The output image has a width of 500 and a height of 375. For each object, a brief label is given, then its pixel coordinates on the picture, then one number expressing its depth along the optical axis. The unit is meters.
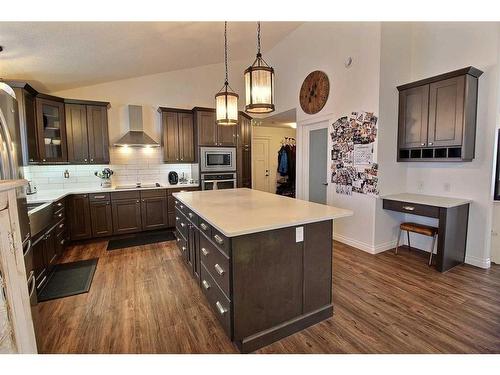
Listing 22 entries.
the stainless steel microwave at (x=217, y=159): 4.94
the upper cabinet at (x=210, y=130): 4.91
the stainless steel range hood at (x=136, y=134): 4.52
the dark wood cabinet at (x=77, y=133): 4.07
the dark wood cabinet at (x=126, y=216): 4.26
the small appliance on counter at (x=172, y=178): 5.04
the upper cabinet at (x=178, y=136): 4.81
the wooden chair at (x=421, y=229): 3.13
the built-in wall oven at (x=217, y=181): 4.95
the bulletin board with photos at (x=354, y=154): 3.48
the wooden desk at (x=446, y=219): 2.90
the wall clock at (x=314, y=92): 4.14
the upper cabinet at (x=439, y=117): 2.90
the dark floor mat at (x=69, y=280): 2.58
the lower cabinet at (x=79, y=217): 3.95
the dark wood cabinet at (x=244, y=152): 5.32
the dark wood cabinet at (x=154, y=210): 4.46
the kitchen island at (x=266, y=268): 1.72
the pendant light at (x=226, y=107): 2.56
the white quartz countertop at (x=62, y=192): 3.24
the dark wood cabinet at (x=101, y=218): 4.10
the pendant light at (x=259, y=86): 2.03
